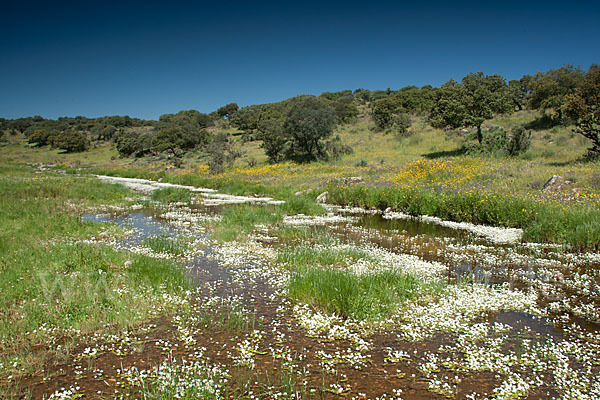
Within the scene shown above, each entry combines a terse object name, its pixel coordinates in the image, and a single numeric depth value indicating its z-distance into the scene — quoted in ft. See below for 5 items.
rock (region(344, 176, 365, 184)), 84.23
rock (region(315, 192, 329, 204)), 78.95
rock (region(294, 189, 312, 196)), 84.38
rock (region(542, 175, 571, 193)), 57.52
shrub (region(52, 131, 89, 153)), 262.26
